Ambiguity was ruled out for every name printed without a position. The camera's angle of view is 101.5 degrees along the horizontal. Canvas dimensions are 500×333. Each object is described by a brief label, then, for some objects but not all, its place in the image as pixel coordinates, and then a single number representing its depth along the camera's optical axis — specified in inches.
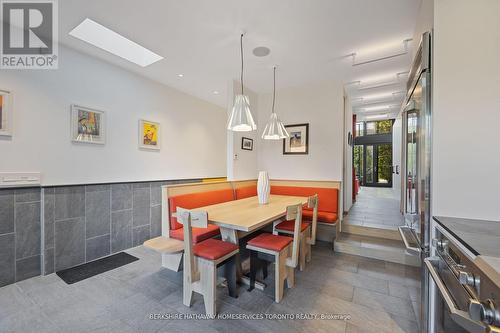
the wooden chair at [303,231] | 95.1
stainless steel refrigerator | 53.7
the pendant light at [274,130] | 114.7
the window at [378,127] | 351.7
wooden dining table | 65.4
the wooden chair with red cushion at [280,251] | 72.2
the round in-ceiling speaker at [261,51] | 101.8
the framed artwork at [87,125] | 100.2
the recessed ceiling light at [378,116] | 247.1
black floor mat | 88.7
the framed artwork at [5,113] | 80.0
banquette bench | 92.3
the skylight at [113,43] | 88.3
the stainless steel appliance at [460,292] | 25.0
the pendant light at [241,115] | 87.6
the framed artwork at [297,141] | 152.6
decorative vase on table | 99.5
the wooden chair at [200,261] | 62.9
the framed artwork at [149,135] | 128.9
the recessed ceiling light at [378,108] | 203.5
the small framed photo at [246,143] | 152.2
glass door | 367.2
